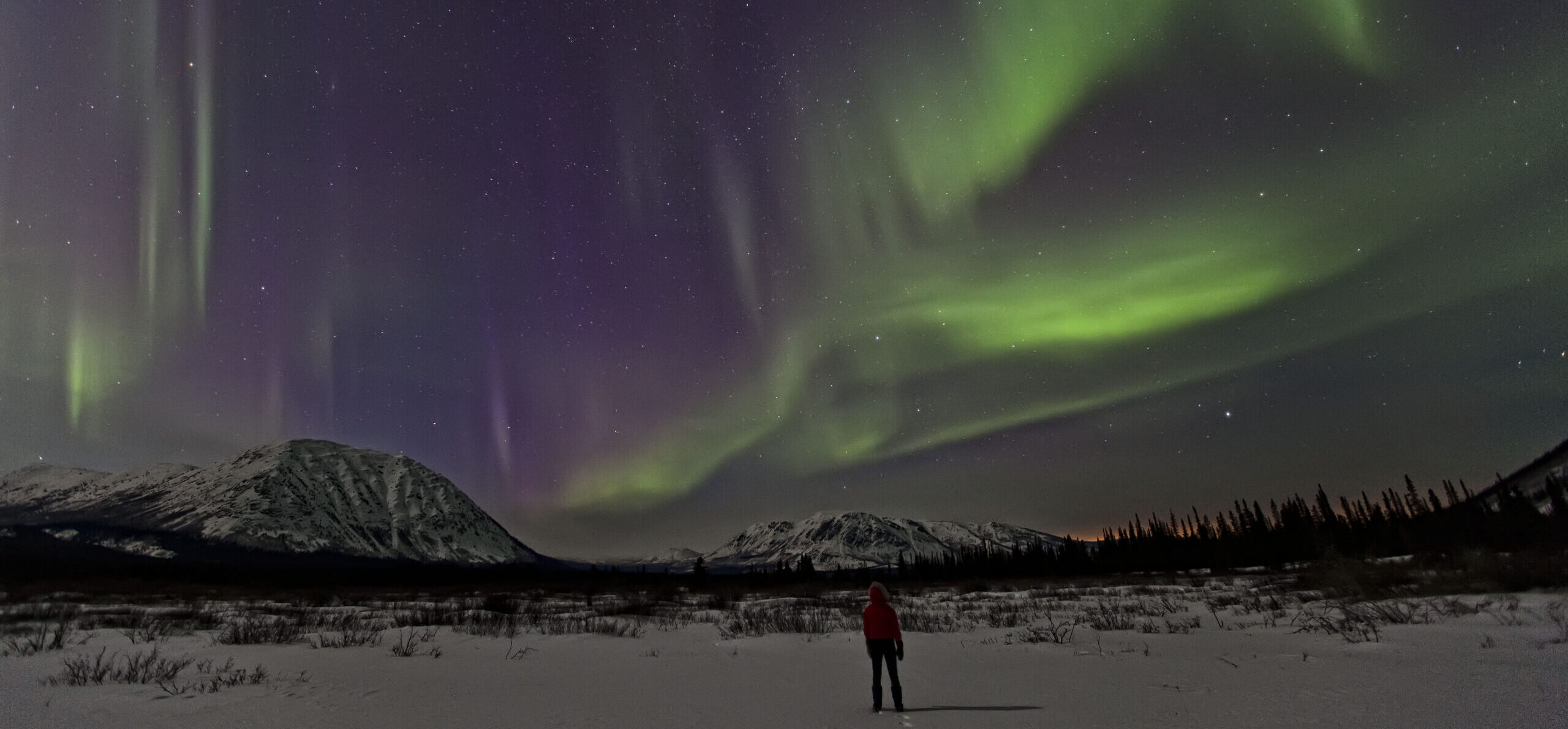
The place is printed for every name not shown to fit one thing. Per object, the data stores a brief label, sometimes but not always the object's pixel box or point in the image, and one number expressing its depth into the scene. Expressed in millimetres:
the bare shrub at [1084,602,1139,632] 19234
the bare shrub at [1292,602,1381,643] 12789
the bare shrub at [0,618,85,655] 13070
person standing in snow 8266
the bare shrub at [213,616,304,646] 15562
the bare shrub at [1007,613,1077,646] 16078
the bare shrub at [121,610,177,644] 15586
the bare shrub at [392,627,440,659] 13992
